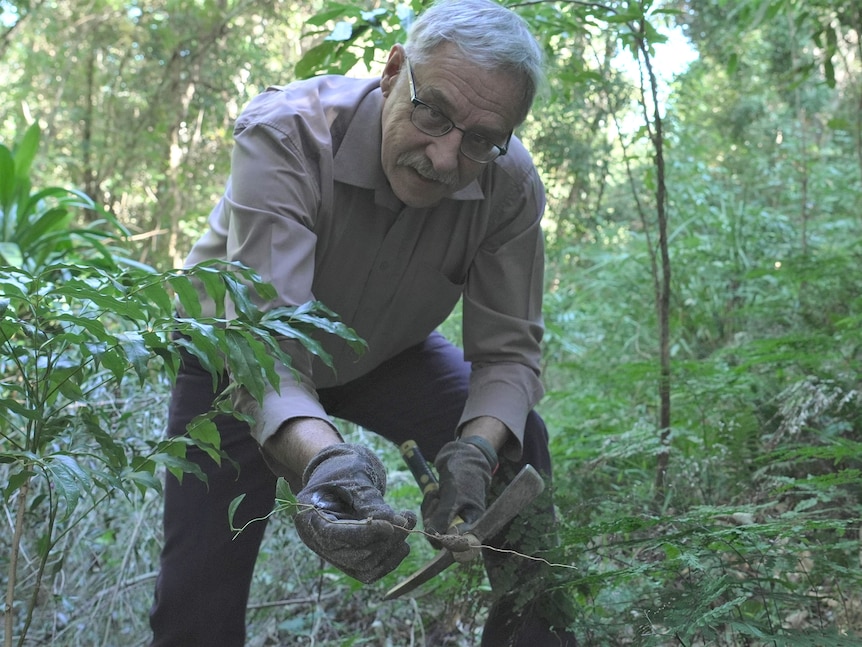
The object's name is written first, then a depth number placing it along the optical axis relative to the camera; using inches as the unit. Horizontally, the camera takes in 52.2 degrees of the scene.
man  82.4
